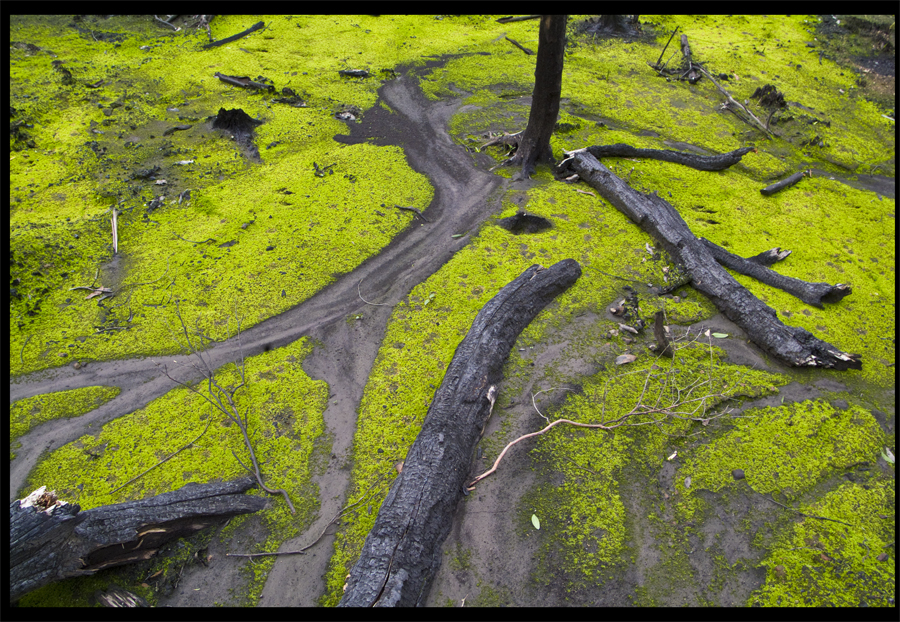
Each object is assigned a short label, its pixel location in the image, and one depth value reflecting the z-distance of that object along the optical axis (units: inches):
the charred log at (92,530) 131.7
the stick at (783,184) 337.1
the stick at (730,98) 415.8
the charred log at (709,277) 209.3
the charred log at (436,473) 137.5
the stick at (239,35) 532.4
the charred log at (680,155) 353.1
